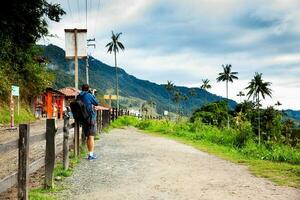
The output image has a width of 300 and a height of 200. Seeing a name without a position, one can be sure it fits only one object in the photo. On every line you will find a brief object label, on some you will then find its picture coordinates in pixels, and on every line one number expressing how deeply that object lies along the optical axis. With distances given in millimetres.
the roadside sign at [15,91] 26147
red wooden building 52331
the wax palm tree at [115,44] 88938
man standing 12242
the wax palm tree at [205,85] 125800
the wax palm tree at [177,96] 121238
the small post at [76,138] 12703
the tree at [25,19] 24781
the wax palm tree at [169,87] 124188
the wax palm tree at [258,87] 108188
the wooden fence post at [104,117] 26833
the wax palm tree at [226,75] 125562
